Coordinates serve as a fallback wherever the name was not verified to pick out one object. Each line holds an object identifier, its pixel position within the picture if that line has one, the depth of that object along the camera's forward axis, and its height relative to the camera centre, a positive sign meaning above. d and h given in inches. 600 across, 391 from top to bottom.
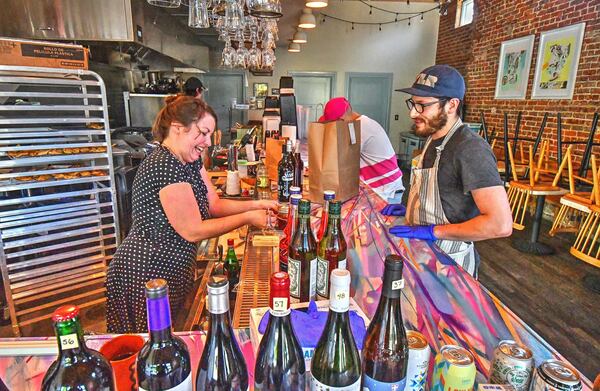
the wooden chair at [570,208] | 137.1 -33.7
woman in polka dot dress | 60.7 -18.8
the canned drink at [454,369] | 22.6 -15.3
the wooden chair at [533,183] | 161.2 -31.1
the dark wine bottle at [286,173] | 79.6 -13.8
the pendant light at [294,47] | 333.6 +51.7
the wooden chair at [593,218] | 128.1 -39.5
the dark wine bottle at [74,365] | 21.1 -14.9
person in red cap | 111.7 -15.8
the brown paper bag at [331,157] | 65.1 -8.6
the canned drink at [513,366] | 23.8 -15.9
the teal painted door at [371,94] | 385.1 +14.2
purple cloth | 27.0 -16.0
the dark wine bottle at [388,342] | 24.1 -15.4
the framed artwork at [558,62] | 198.5 +26.6
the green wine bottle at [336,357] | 24.2 -16.3
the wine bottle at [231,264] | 72.1 -30.0
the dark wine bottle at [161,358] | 21.9 -14.8
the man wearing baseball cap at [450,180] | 58.3 -11.2
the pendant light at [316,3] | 169.8 +45.7
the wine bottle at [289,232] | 43.6 -14.9
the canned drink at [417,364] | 24.3 -16.0
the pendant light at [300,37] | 286.4 +51.5
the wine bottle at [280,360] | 26.0 -17.1
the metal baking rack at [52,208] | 96.5 -29.6
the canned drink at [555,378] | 20.4 -14.3
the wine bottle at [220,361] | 25.8 -17.2
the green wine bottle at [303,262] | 38.5 -15.7
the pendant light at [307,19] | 220.5 +49.8
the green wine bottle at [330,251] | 38.1 -15.0
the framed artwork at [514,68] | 234.2 +27.3
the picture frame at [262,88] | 394.4 +18.0
